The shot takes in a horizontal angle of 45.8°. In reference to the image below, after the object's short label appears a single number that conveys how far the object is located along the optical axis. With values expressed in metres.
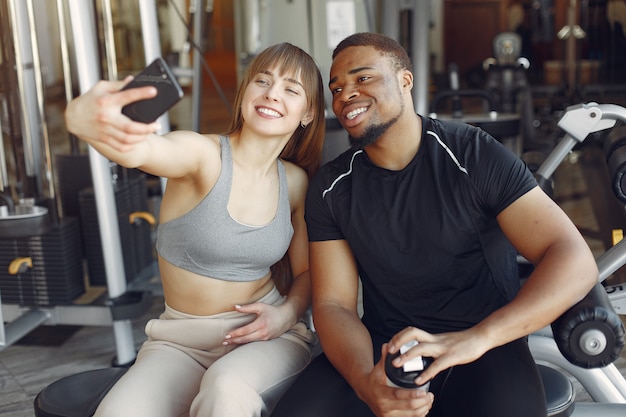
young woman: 1.39
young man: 1.33
